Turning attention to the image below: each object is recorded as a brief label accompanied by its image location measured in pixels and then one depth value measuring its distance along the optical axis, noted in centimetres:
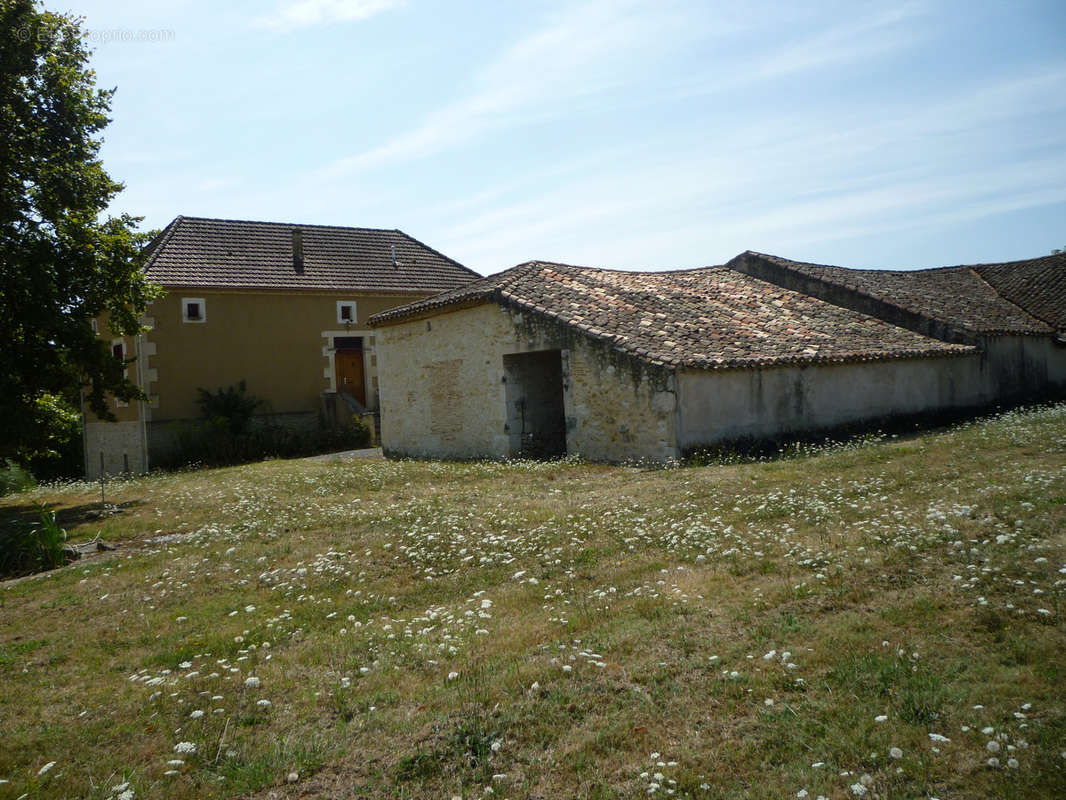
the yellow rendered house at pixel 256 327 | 2338
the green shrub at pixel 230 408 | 2338
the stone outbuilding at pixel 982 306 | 2180
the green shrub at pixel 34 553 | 969
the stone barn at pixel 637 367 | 1459
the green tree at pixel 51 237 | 1372
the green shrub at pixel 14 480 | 1962
